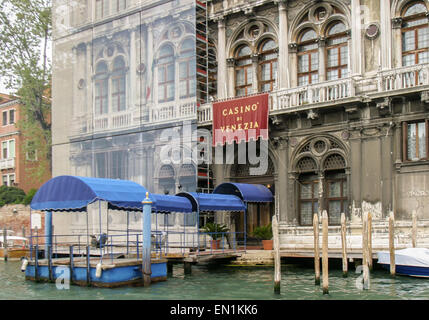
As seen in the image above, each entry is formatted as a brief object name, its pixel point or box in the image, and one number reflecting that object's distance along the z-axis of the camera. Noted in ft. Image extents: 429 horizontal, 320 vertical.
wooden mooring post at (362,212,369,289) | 57.47
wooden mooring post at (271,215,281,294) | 54.84
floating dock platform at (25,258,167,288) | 60.44
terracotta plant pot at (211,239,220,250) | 84.49
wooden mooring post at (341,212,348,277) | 64.03
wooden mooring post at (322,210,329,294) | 54.03
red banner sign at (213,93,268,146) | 82.94
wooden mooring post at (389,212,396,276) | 62.44
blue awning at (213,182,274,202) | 81.97
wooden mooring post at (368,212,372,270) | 65.31
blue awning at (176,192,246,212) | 77.15
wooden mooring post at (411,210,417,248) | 67.96
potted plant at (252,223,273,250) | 81.20
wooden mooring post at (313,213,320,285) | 59.31
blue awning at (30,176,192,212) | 62.90
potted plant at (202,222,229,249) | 84.43
